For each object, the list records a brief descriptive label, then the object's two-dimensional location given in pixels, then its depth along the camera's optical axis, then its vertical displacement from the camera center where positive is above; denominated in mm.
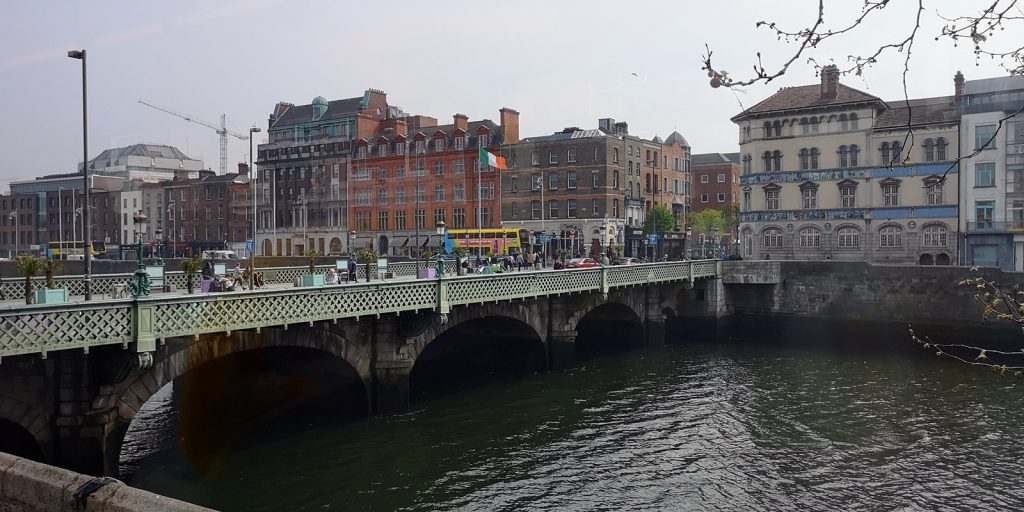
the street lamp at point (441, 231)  40800 +683
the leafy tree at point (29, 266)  25166 -661
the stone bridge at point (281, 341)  19844 -3251
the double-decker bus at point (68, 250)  93250 -508
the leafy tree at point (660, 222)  92688 +2407
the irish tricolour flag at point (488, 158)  69350 +7312
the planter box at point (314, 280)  28984 -1265
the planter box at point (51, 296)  19891 -1239
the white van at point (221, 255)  82612 -955
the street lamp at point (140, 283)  20359 -952
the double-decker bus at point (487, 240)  81188 +389
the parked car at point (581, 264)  59562 -1517
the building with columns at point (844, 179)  66500 +5438
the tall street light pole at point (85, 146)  27750 +3512
